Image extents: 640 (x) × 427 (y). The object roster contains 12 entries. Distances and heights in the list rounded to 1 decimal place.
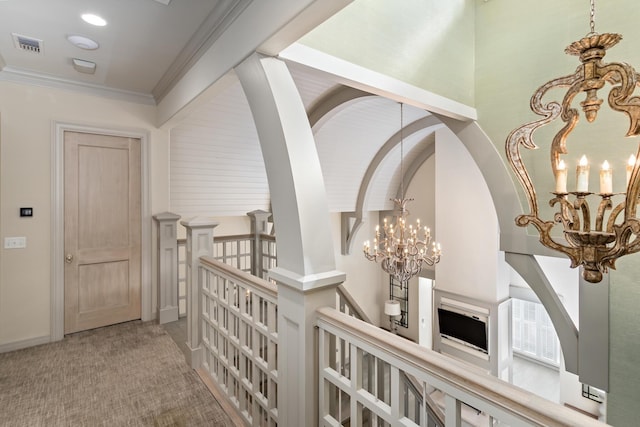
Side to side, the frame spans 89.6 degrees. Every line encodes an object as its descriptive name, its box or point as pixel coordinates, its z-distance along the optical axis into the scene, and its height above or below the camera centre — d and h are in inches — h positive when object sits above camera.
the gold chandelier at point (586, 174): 65.7 +7.7
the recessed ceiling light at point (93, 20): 79.9 +48.7
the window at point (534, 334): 259.8 -102.3
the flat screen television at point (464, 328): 208.7 -79.3
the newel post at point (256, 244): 169.5 -17.0
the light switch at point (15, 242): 114.0 -10.8
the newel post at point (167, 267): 141.2 -24.6
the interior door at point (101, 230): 126.4 -7.4
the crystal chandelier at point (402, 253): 164.6 -22.0
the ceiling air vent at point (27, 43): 91.4 +49.6
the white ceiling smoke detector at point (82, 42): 90.3 +49.0
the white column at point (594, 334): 110.0 -43.0
